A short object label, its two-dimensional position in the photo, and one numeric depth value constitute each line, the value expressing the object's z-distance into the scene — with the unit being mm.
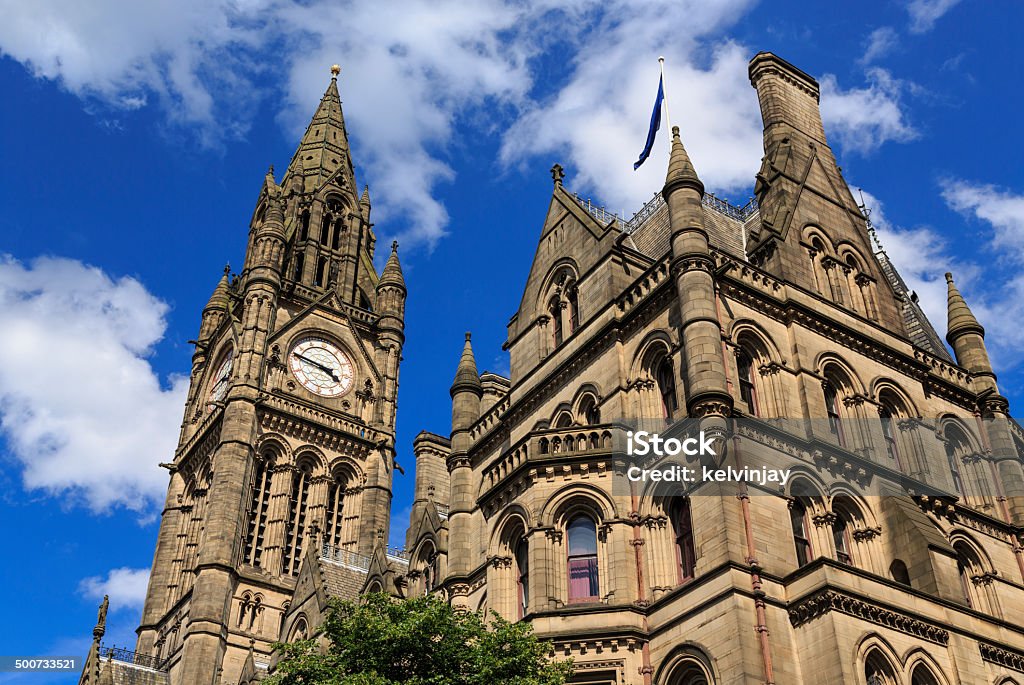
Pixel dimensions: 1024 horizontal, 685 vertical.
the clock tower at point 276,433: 53156
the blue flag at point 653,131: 35688
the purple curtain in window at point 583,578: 26594
